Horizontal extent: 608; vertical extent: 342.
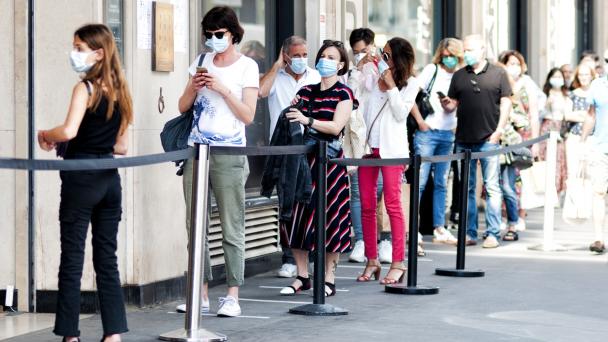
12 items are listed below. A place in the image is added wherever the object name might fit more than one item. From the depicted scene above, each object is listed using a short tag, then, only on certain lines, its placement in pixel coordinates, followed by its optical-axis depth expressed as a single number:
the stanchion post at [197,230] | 15.25
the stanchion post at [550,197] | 25.58
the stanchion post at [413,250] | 19.43
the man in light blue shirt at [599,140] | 24.83
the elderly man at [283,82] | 21.07
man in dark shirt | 25.70
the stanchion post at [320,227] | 17.28
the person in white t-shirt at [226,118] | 17.14
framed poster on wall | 18.34
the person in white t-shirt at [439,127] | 25.91
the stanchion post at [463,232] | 21.51
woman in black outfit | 14.15
